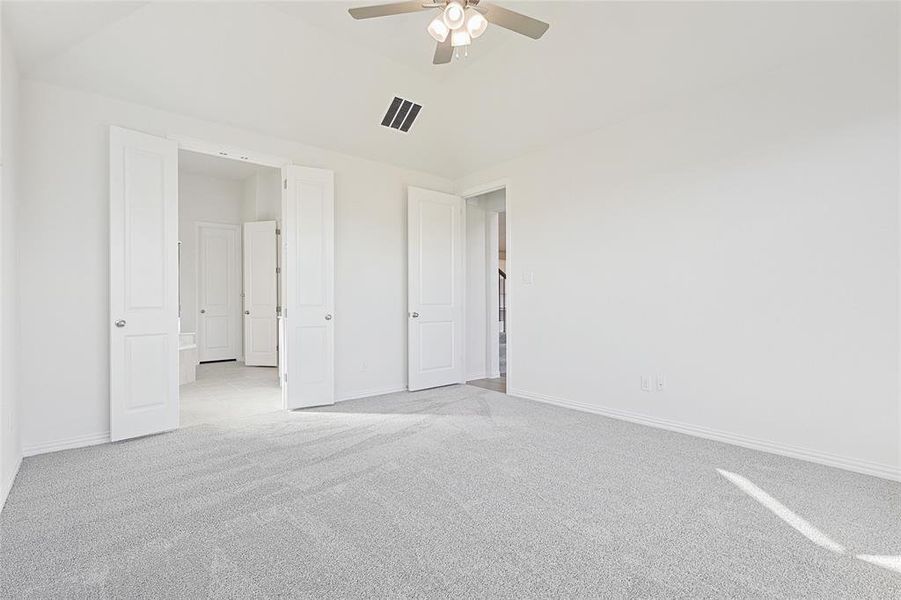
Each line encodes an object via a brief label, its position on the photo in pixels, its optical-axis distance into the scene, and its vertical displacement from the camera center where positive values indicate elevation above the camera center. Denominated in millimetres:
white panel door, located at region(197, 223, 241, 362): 7586 +118
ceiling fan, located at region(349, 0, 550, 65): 2350 +1544
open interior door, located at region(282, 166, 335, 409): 4273 +132
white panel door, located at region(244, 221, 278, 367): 7254 +60
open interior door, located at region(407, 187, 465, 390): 5145 +117
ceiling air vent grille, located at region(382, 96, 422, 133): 4422 +1907
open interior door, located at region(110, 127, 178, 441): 3305 +117
